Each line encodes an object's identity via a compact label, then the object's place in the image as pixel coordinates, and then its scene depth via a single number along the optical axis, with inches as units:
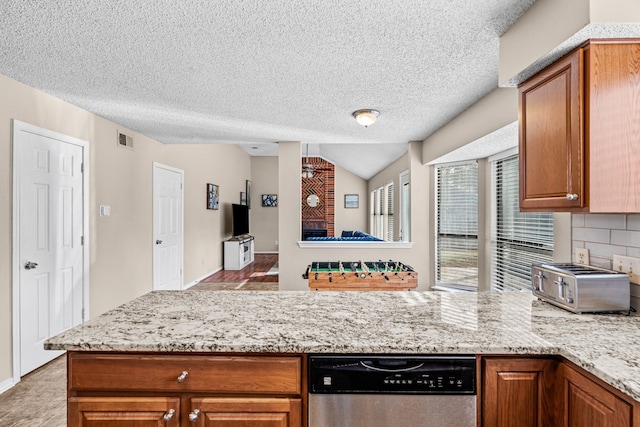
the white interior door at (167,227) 187.6
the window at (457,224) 165.8
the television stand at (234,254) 298.0
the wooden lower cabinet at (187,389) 47.6
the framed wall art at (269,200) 410.6
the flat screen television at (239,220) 321.1
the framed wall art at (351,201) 417.7
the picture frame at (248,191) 388.8
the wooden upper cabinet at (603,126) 50.4
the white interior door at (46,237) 104.7
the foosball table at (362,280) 123.2
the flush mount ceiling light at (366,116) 129.7
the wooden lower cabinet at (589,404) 37.1
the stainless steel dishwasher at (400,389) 46.7
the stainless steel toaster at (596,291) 58.2
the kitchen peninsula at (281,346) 46.3
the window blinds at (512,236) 115.5
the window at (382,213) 294.0
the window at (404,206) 232.2
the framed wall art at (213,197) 265.9
